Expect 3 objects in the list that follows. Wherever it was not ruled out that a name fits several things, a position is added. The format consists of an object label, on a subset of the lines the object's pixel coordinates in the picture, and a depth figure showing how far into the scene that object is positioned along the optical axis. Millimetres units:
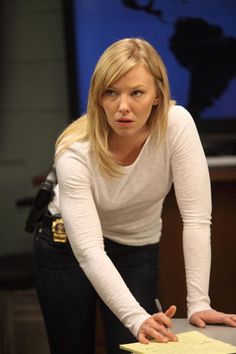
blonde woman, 4896
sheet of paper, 4614
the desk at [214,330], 4722
